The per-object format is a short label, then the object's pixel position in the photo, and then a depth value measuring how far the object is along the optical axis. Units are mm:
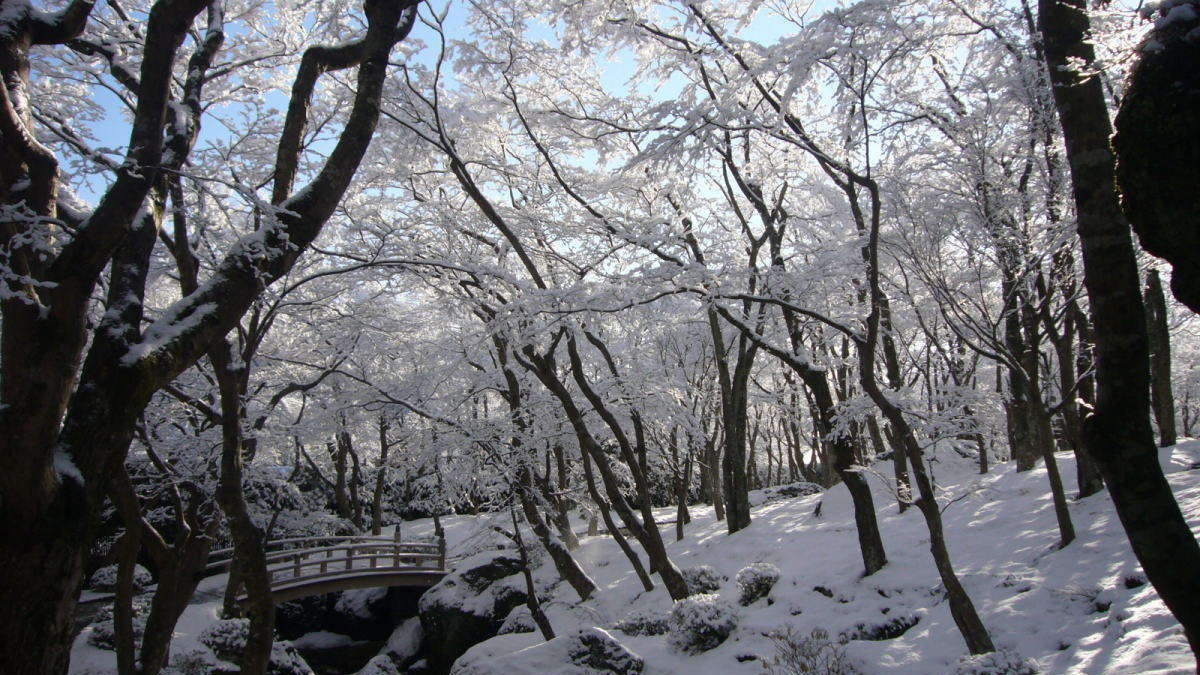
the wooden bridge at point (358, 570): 14859
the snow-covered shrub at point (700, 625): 8336
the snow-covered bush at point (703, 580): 10844
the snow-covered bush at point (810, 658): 6143
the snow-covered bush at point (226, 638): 11694
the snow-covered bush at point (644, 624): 9859
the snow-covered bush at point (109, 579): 15844
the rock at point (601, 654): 7582
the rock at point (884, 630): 7551
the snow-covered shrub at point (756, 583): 9750
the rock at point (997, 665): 5074
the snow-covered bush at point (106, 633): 11883
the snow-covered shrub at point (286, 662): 11305
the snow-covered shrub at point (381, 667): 12648
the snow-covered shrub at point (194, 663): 10727
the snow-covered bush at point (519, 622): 12039
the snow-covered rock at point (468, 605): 13625
